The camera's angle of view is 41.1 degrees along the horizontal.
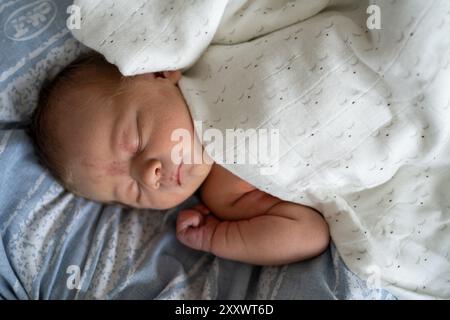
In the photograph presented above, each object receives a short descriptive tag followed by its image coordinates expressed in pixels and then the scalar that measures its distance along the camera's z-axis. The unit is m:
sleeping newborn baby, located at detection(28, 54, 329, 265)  0.36
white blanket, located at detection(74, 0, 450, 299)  0.32
